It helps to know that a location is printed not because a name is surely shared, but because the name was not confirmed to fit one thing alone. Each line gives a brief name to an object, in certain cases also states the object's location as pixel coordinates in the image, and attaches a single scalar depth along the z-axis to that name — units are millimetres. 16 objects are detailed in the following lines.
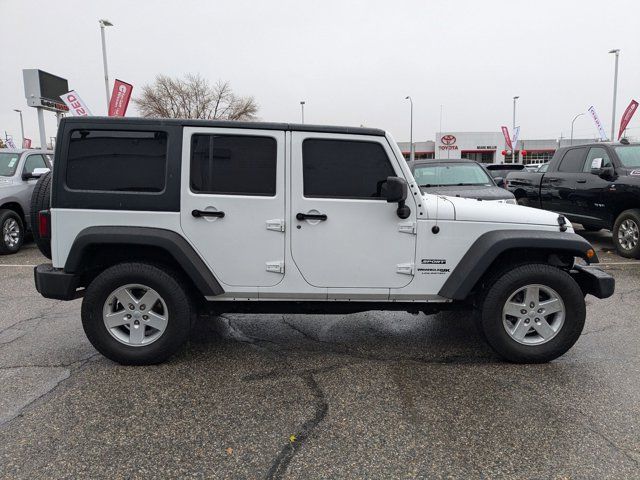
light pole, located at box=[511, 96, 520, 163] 54403
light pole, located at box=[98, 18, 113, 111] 20392
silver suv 8453
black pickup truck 7676
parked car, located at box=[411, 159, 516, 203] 7844
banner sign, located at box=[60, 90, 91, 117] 12344
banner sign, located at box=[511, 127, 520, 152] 38431
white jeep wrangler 3584
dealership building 62594
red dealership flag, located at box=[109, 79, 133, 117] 13680
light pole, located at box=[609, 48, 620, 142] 30169
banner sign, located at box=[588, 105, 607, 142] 21680
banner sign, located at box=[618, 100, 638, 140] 21625
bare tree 42438
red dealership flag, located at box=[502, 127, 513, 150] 42025
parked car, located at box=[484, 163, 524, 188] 22173
